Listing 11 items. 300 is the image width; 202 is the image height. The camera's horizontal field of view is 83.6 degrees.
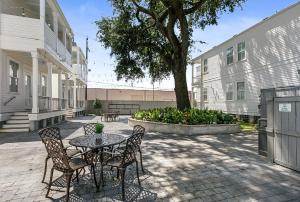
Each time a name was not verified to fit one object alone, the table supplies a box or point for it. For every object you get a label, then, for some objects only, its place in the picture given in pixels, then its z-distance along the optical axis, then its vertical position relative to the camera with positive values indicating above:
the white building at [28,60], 8.14 +2.56
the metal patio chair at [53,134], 3.60 -0.74
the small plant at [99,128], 3.78 -0.59
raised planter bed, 7.79 -1.30
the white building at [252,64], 9.39 +2.64
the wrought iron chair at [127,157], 2.99 -1.06
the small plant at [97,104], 20.20 -0.25
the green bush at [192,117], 8.14 -0.77
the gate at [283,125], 3.93 -0.62
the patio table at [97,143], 3.21 -0.81
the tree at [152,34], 10.00 +4.49
